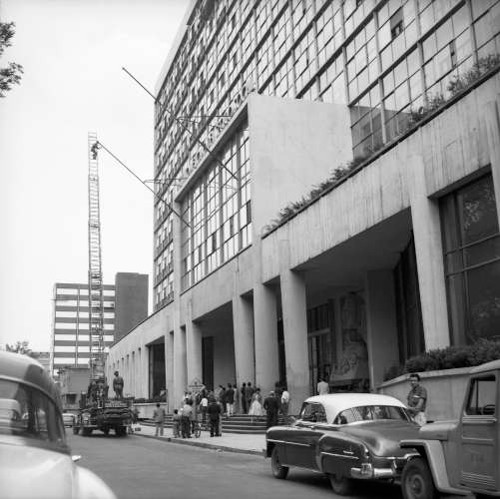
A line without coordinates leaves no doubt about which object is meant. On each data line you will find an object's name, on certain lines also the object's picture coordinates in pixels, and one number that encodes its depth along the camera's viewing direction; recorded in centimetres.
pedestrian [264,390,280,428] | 2375
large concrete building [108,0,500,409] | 1892
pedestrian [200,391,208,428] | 3110
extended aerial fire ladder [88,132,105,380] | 8990
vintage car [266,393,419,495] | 954
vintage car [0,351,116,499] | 344
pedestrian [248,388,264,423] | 2870
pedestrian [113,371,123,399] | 3015
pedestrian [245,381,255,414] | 3222
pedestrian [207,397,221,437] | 2489
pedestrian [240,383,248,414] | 3259
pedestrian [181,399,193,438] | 2536
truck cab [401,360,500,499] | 747
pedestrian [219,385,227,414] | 3239
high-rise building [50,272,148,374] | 13800
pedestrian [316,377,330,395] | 2491
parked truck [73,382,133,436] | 2780
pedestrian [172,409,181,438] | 2609
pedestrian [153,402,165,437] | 2778
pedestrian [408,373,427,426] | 1278
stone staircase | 2717
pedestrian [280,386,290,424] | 2684
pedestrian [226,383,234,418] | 3162
